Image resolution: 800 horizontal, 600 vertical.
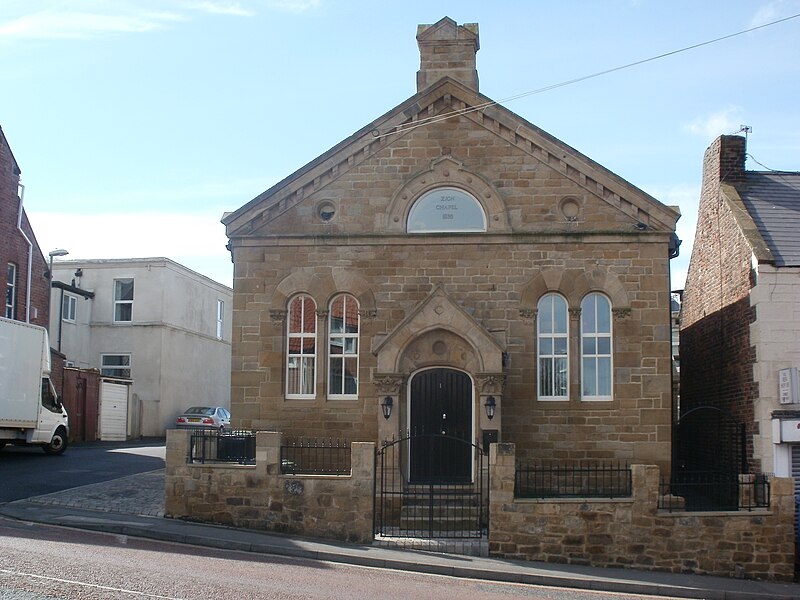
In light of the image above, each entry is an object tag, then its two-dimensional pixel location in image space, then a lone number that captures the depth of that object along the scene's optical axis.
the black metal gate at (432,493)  17.66
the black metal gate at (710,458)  17.11
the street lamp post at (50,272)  31.66
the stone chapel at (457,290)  19.88
